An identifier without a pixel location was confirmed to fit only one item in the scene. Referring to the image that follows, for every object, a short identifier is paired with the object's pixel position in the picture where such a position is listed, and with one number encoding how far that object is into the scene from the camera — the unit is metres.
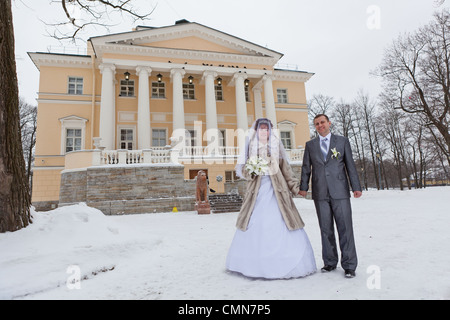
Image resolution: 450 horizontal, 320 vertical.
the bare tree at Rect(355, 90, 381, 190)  34.84
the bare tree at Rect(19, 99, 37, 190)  30.86
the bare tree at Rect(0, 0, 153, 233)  4.23
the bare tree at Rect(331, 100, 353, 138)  36.00
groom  3.42
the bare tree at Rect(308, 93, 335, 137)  37.25
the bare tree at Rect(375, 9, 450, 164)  18.91
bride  3.32
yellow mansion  18.94
